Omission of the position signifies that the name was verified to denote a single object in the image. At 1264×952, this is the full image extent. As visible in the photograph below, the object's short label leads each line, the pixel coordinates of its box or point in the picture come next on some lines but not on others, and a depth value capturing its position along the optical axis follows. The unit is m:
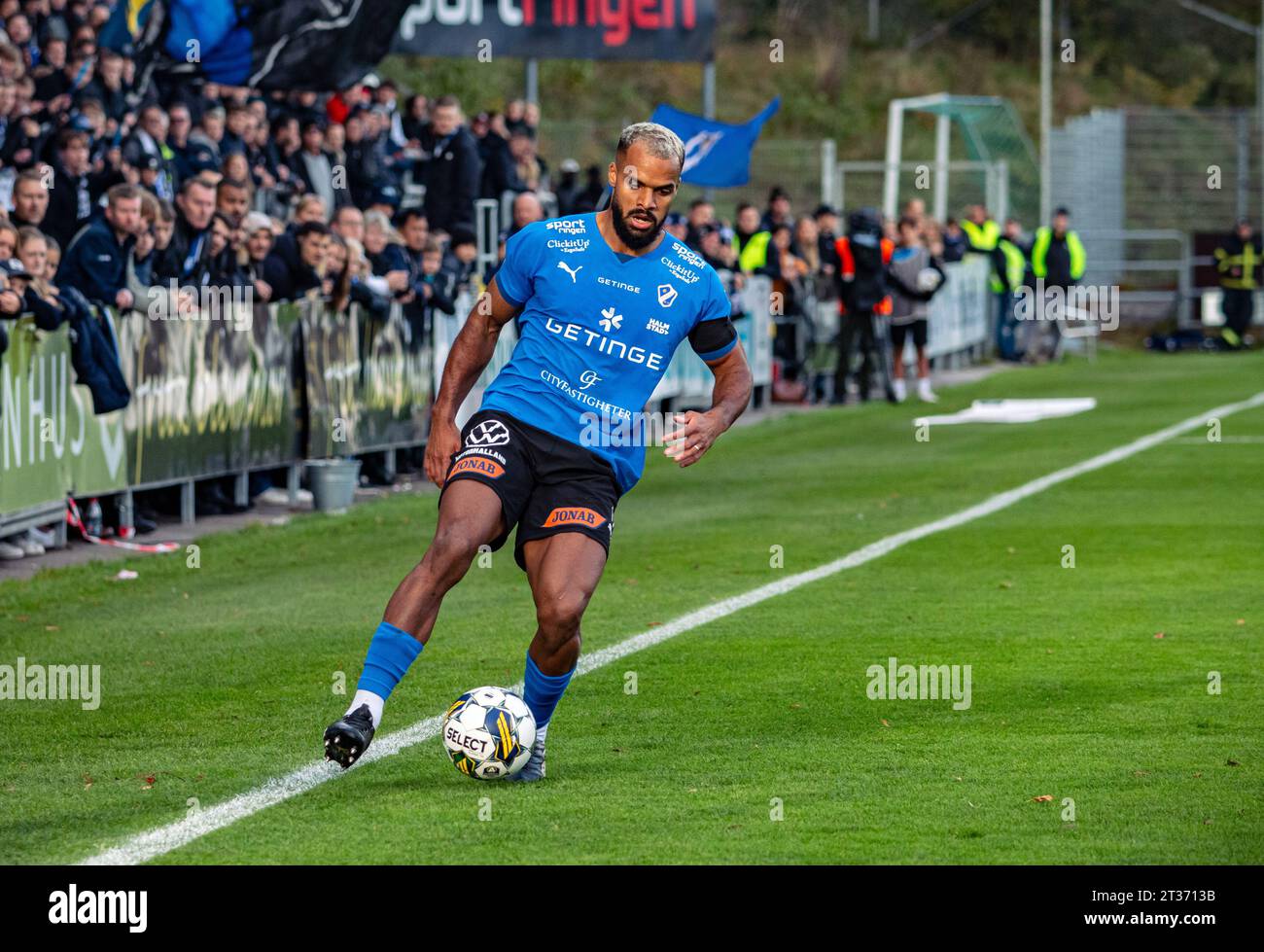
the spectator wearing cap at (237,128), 20.00
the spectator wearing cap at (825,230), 28.19
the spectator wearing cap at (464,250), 20.22
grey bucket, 16.33
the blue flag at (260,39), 20.00
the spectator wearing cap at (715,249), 25.73
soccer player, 7.43
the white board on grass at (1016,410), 24.73
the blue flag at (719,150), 25.66
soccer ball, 7.42
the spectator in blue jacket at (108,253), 14.68
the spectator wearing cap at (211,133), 19.20
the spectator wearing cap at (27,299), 13.21
